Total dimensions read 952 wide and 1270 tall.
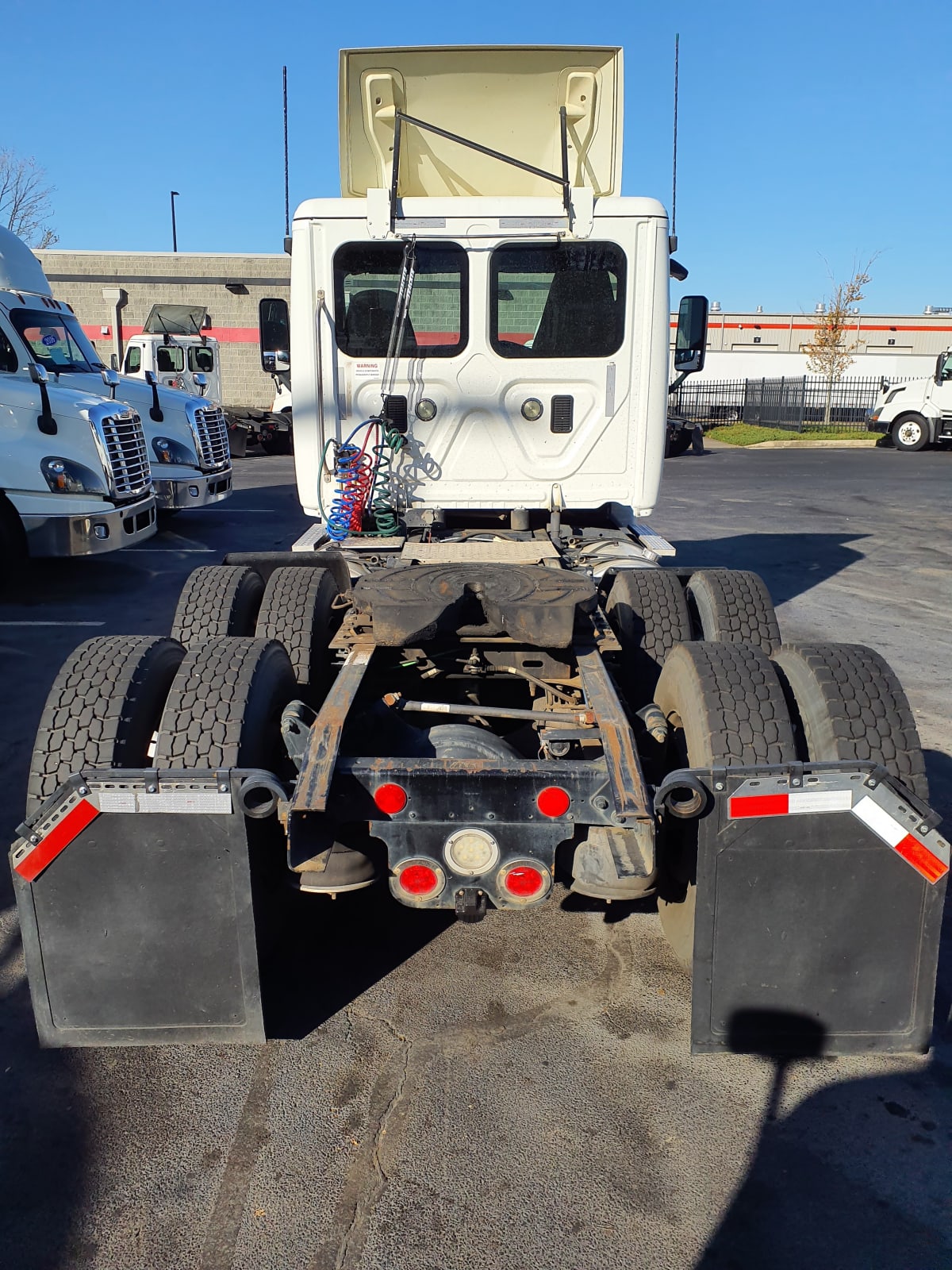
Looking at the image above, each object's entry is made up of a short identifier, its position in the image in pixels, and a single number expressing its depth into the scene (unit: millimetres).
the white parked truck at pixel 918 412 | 25484
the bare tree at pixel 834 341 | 34688
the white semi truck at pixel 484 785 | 2717
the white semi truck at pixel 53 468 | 9070
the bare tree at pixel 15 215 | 35219
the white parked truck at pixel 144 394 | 9891
